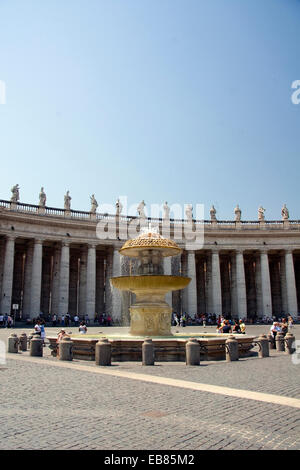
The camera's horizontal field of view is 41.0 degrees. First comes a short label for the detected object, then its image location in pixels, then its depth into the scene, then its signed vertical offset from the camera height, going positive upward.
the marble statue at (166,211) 57.97 +14.30
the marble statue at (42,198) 53.34 +15.00
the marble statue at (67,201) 55.22 +15.13
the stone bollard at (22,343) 22.86 -1.67
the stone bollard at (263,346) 19.95 -1.78
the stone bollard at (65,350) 18.34 -1.68
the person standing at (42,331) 24.69 -1.13
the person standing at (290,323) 42.15 -1.40
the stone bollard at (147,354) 16.39 -1.70
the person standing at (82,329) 29.17 -1.19
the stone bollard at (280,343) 23.25 -1.93
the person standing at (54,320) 47.62 -0.85
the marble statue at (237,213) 61.44 +14.71
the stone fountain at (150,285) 21.17 +1.41
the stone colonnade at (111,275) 51.72 +4.55
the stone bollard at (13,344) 21.55 -1.62
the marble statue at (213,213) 61.09 +14.66
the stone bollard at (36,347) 19.81 -1.65
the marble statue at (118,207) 57.62 +14.81
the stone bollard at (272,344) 24.83 -2.09
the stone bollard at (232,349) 17.92 -1.72
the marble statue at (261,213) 61.78 +14.78
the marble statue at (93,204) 56.53 +15.10
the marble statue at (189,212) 58.53 +14.25
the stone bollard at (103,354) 16.48 -1.69
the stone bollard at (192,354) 16.58 -1.75
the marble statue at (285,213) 61.91 +14.79
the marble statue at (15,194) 50.75 +15.03
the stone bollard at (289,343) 21.85 -1.80
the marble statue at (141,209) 53.52 +13.68
